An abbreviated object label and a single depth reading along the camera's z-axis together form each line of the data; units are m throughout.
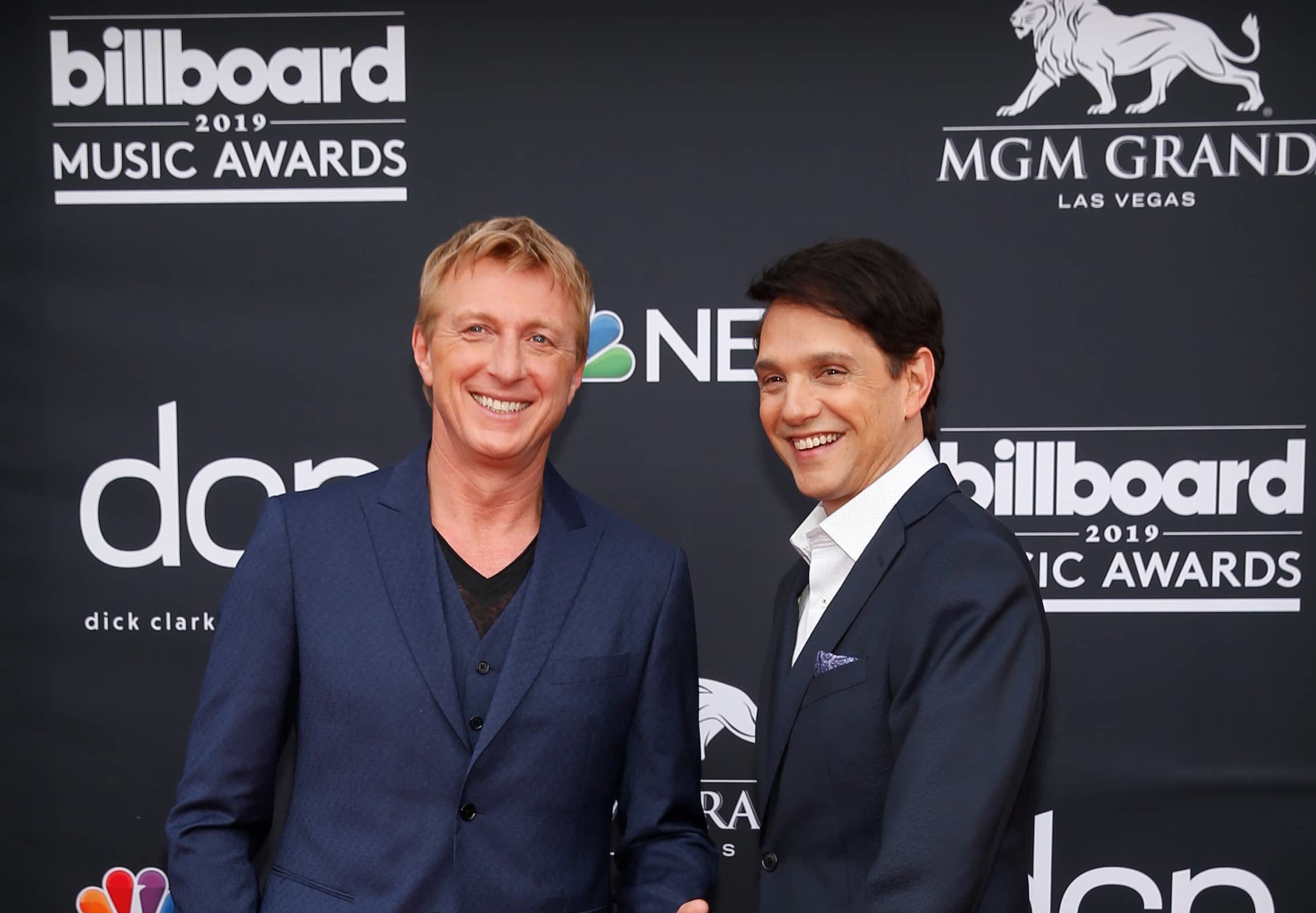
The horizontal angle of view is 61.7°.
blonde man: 1.50
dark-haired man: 1.23
